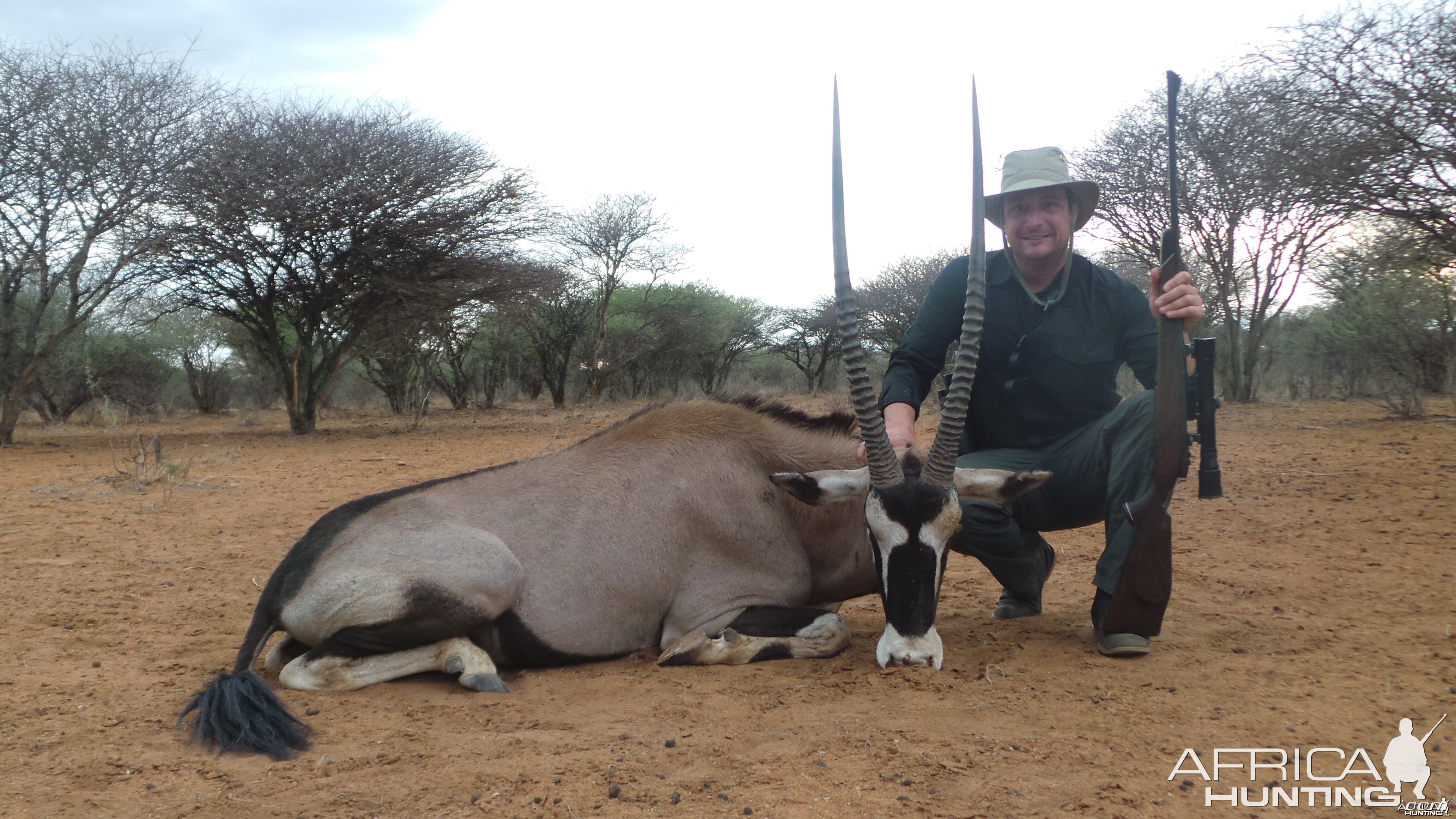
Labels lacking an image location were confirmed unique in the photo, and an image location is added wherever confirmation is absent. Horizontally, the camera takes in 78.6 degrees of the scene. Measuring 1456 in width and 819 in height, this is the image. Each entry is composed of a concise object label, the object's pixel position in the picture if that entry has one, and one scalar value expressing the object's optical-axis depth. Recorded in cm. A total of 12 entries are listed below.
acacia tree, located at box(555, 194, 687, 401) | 3100
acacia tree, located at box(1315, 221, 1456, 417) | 1381
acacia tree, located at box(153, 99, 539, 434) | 1683
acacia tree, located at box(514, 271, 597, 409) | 3116
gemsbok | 344
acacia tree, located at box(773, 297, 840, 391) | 3600
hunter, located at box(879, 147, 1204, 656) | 415
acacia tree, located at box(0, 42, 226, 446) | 1472
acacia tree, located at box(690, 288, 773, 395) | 3594
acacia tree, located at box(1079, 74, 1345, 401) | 1380
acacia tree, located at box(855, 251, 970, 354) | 2686
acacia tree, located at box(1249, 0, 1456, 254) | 1007
